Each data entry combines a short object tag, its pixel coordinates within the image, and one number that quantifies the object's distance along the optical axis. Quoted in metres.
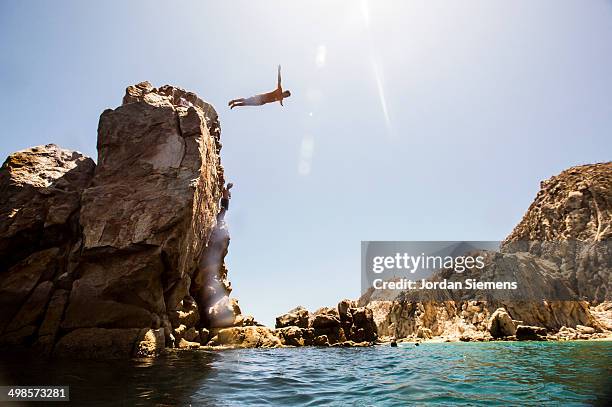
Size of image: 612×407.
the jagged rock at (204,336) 30.21
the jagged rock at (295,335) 39.84
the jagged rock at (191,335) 27.14
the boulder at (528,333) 56.78
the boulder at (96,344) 17.55
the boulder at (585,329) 65.25
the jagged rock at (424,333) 82.25
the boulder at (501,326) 61.56
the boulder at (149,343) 17.95
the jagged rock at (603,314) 70.12
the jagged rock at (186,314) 25.59
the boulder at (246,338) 31.68
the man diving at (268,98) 16.22
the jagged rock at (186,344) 24.88
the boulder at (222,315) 33.25
